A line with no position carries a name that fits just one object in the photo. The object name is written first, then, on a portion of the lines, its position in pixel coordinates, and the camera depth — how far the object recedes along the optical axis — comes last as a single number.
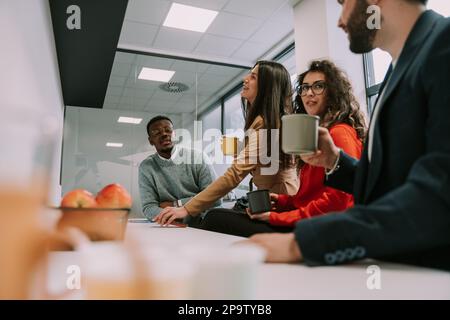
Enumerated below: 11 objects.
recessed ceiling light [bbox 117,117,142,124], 3.07
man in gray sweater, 2.17
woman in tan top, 1.64
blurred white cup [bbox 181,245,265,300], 0.35
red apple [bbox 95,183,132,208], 0.70
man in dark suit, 0.50
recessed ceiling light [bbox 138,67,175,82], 4.63
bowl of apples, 0.64
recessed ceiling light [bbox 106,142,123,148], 2.46
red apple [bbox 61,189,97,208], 0.65
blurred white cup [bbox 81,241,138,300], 0.34
